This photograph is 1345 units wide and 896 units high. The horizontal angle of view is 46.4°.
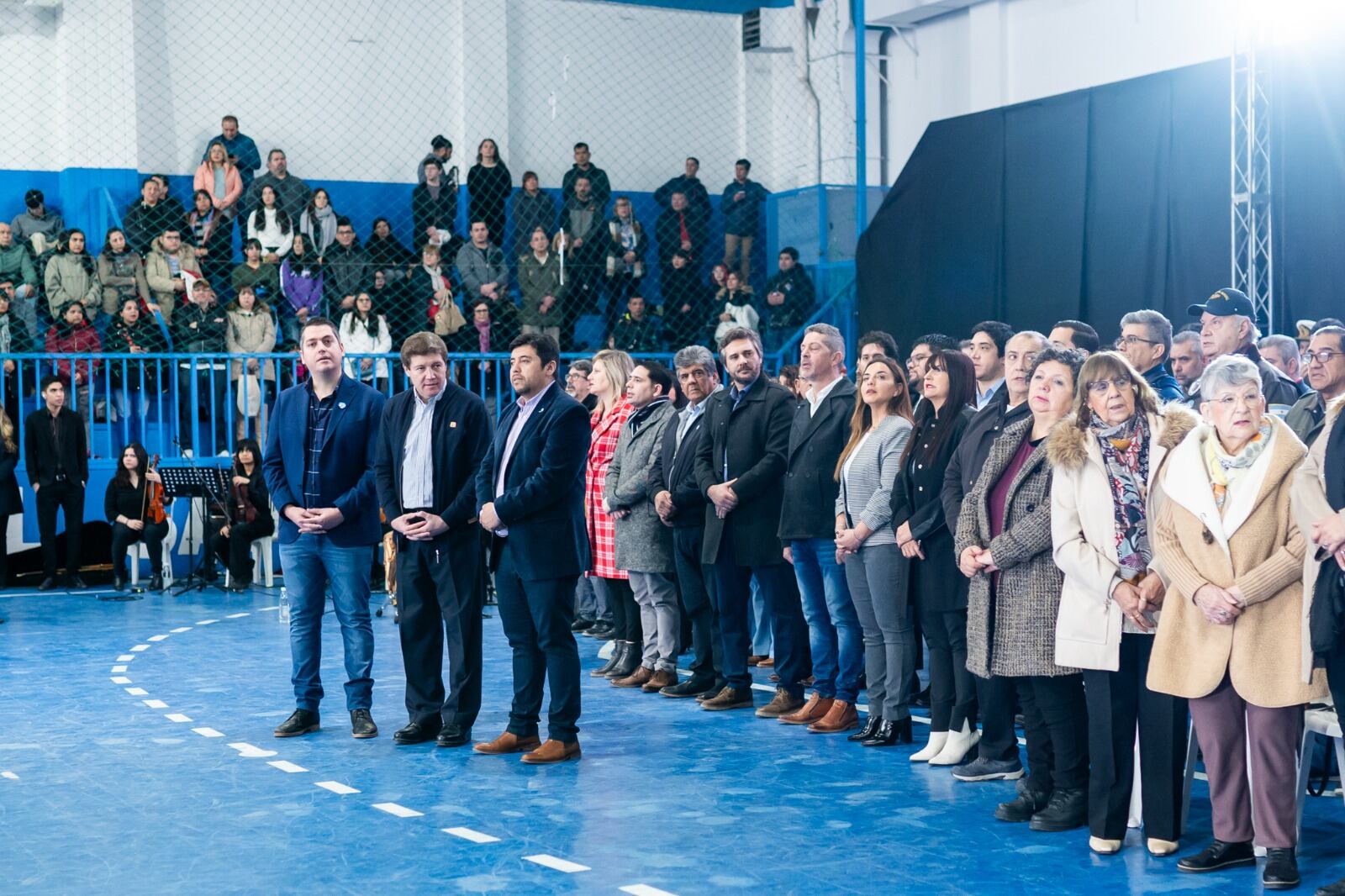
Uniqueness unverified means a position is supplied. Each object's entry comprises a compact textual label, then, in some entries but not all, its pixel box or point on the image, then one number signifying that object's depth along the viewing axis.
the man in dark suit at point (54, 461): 12.24
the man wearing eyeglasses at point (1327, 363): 5.34
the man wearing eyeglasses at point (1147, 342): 5.91
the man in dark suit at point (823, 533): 6.62
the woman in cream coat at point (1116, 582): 4.73
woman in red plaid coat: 8.23
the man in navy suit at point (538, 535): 6.11
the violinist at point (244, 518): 12.14
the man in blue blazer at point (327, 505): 6.62
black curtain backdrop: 11.17
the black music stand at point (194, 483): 12.04
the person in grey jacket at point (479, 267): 14.80
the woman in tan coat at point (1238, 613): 4.40
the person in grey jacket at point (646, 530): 7.76
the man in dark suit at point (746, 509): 7.00
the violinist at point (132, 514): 12.17
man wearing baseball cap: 6.52
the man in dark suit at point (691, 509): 7.41
